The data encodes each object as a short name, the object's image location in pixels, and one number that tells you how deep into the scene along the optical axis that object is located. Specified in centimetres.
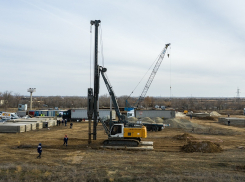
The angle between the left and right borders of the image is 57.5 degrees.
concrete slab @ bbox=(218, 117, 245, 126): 4851
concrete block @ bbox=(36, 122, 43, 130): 3844
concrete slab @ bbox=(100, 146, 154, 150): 2150
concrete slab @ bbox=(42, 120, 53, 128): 4088
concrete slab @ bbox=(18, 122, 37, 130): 3656
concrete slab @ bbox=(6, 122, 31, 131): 3495
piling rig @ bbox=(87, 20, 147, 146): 2214
